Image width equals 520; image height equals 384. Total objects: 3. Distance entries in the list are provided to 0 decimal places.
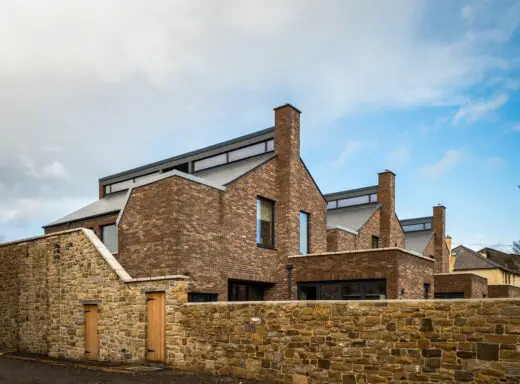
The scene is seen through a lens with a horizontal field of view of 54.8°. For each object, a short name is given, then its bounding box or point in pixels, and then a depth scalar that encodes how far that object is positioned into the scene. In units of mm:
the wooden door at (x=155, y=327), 13969
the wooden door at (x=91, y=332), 16047
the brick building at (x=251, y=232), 17234
